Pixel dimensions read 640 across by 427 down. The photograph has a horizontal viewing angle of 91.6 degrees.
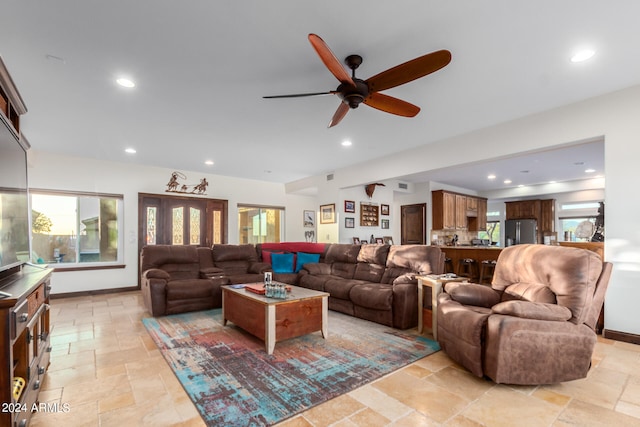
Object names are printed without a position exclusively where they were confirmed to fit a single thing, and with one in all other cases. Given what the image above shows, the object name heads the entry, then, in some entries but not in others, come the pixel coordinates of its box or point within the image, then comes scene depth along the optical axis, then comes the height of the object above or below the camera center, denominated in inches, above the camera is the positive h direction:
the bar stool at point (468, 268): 259.0 -48.1
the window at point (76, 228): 215.2 -10.9
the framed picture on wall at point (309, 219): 336.5 -7.5
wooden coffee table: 115.3 -40.8
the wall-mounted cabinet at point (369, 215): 287.1 -3.0
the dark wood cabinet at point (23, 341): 53.9 -28.2
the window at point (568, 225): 324.2 -15.1
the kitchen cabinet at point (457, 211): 309.9 +0.6
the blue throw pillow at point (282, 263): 216.5 -35.7
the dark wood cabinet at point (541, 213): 337.1 -1.8
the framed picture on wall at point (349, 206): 270.9 +5.2
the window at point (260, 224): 306.5 -12.2
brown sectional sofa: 148.4 -37.6
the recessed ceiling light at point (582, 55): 98.0 +50.4
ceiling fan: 79.3 +39.2
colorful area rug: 80.2 -51.0
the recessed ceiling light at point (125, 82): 113.7 +48.6
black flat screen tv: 75.2 +3.2
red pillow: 227.0 -32.4
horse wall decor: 263.0 +23.1
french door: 251.8 -6.8
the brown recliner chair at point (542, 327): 86.0 -33.3
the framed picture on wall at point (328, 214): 269.6 -1.8
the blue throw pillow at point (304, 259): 219.0 -33.2
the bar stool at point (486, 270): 246.7 -47.6
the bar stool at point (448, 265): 275.8 -48.2
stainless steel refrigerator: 341.4 -22.2
